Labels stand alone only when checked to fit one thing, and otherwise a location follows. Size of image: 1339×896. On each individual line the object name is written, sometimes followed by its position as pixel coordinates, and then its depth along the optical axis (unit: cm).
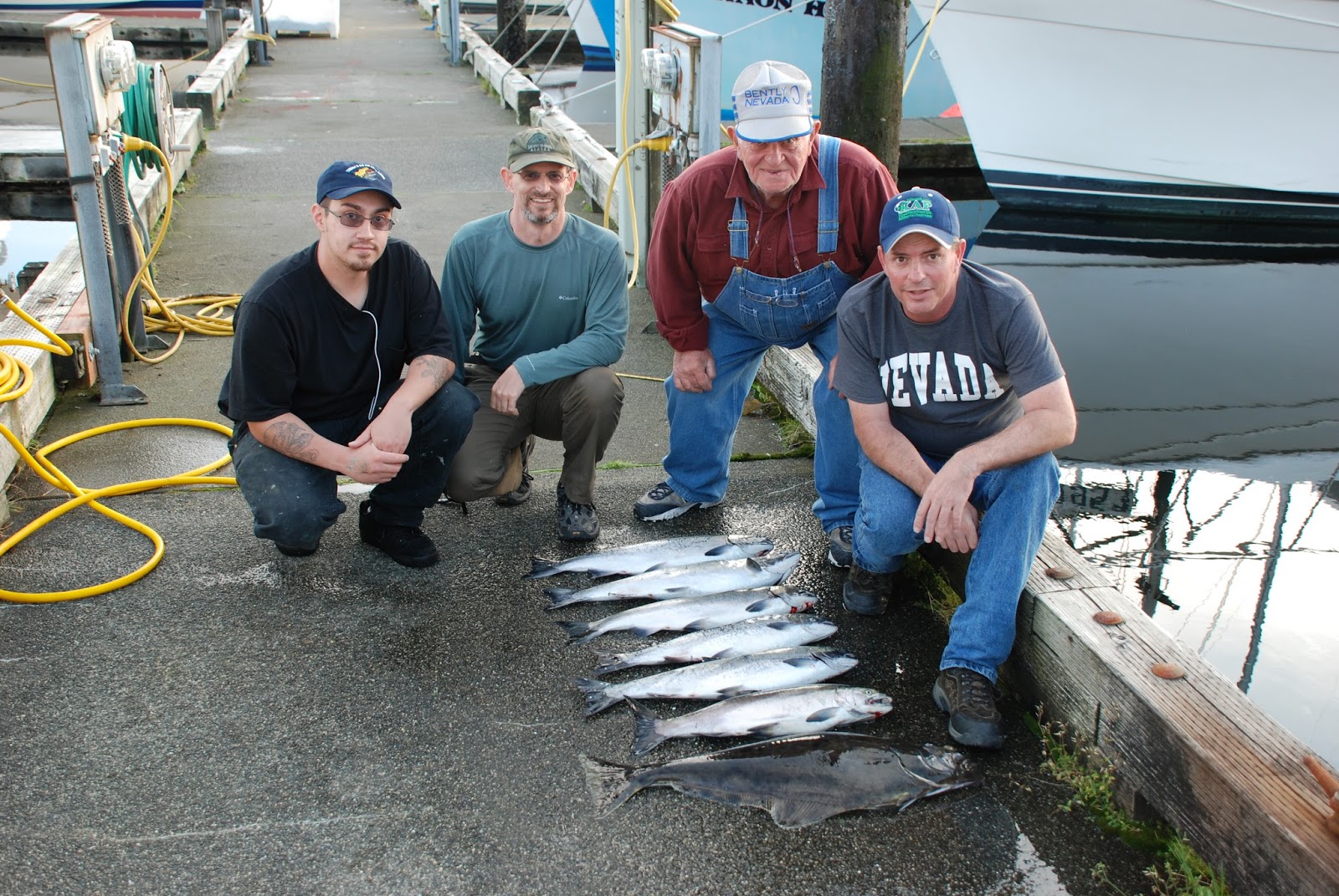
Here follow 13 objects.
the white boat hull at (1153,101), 1123
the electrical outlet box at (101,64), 480
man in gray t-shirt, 309
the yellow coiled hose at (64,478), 365
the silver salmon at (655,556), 385
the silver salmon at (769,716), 301
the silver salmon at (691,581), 371
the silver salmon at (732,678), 318
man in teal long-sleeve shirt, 397
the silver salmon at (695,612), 354
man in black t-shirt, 348
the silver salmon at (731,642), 337
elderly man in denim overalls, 369
